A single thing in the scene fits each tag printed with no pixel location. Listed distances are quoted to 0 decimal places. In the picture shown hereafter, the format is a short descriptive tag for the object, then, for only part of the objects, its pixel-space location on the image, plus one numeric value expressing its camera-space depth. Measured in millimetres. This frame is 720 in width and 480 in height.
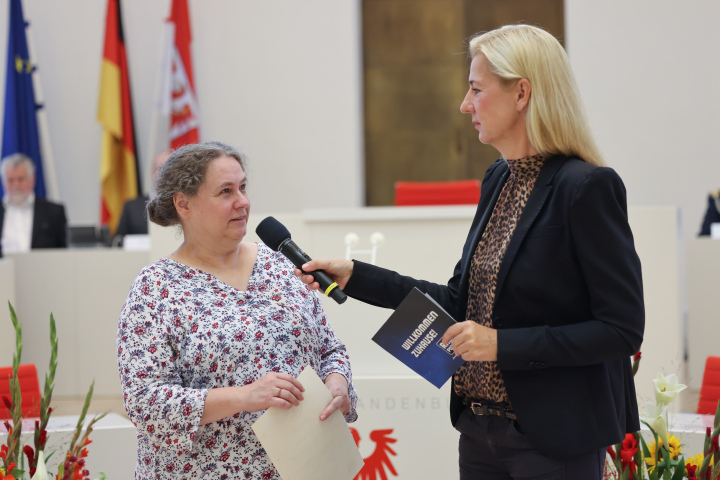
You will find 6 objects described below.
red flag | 7609
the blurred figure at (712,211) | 6402
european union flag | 7617
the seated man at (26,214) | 6922
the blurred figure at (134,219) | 6953
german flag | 7684
